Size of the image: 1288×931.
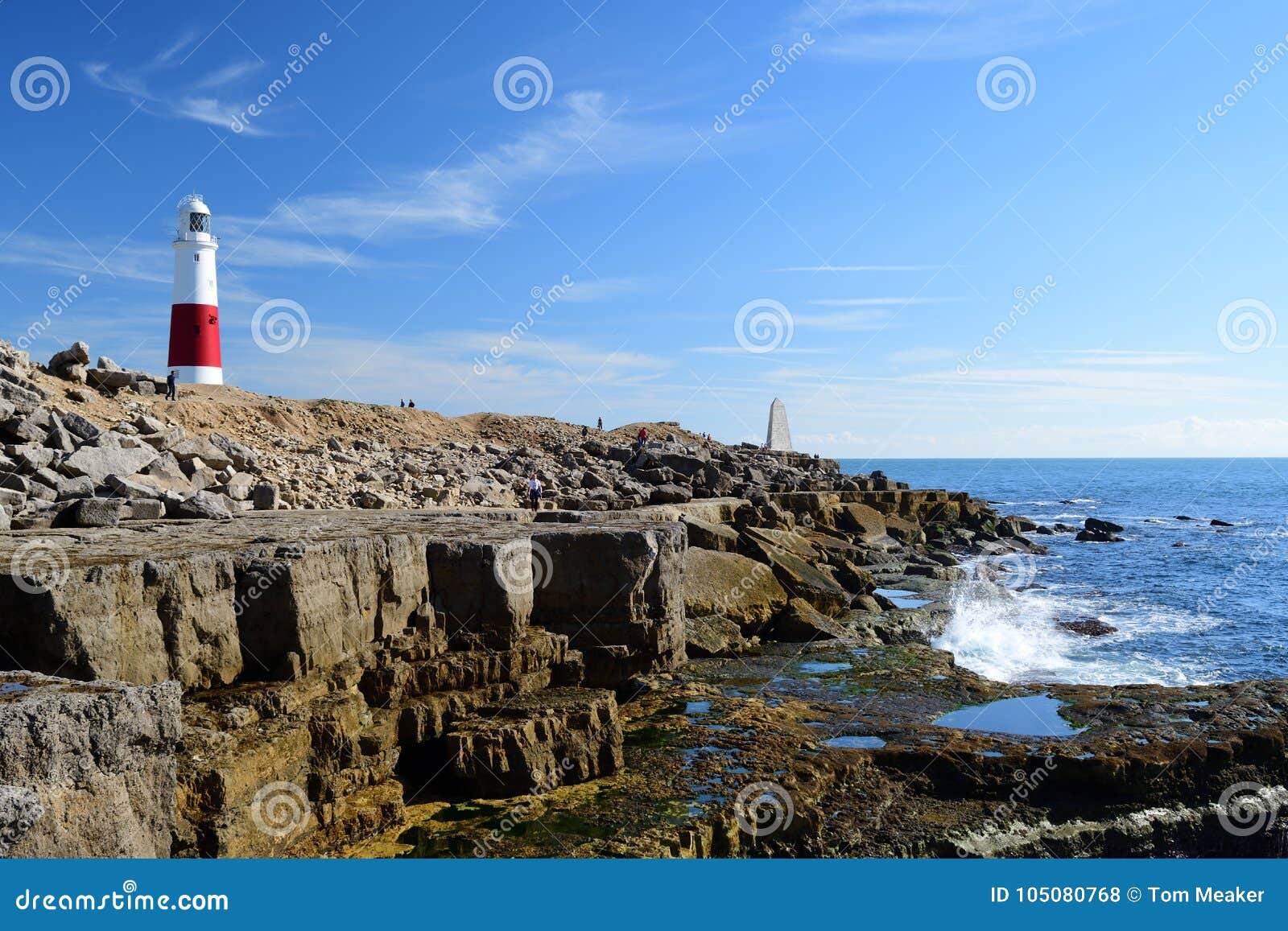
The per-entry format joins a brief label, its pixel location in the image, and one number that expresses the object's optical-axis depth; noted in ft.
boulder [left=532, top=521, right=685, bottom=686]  36.29
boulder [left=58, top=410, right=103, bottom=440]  47.88
